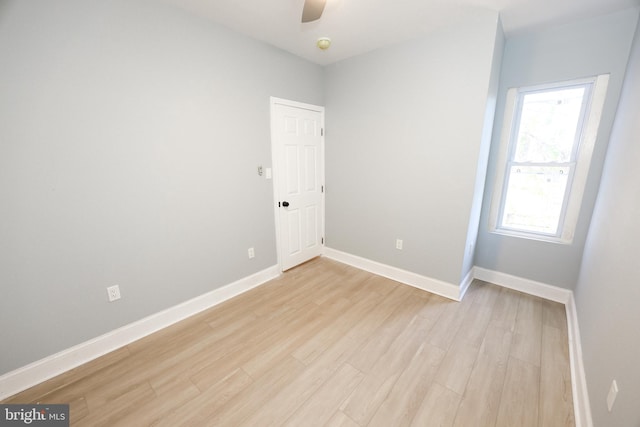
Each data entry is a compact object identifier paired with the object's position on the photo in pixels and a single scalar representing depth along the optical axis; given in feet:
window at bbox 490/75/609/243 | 7.18
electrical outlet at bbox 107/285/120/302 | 5.93
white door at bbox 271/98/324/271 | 9.13
